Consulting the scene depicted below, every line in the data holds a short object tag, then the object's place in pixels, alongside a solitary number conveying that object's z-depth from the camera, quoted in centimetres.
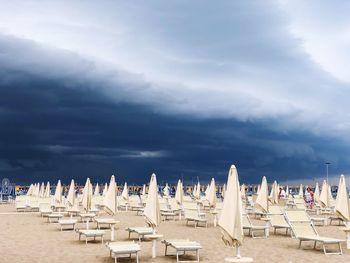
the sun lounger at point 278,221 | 1423
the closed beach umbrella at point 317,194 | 2592
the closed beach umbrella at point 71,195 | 1989
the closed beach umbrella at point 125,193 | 2662
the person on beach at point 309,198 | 2761
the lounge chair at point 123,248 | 942
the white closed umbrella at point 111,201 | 1380
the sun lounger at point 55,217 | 1783
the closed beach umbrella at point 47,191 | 2648
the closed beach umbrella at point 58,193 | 2234
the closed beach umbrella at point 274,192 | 2222
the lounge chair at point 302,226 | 1148
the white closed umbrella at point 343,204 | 1290
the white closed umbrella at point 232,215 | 760
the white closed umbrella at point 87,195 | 1681
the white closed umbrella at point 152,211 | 1075
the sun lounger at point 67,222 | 1489
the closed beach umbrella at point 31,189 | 3115
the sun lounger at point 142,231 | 1230
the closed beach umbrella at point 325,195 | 2062
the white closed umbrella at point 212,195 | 2069
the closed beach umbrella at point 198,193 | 2911
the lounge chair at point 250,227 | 1379
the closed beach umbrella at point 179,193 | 2178
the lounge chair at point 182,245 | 984
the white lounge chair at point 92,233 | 1181
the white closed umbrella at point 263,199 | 1625
